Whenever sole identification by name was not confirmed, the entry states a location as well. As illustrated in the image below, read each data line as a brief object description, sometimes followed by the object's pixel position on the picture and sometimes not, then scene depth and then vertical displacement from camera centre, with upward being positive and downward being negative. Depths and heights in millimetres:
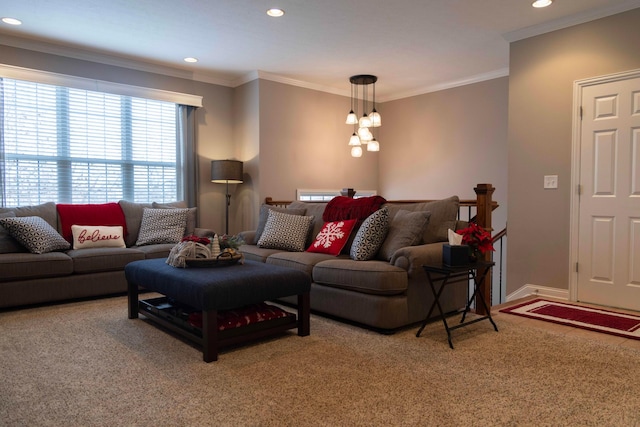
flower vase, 2977 -379
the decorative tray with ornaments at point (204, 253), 3086 -402
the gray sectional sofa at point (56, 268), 3711 -633
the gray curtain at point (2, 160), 4440 +352
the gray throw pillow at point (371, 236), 3449 -314
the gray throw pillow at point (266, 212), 4660 -174
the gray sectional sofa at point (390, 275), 3018 -557
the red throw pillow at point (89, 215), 4492 -205
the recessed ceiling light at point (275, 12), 3824 +1579
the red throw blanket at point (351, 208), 3893 -104
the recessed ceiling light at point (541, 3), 3598 +1563
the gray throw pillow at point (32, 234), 3930 -337
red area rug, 3170 -931
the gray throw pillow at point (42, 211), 4285 -153
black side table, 2803 -557
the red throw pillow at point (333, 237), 3814 -356
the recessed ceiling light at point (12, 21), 3997 +1568
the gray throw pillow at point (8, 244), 3959 -430
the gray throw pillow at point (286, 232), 4223 -351
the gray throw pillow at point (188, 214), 5031 -206
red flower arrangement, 2965 -277
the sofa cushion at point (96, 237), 4363 -406
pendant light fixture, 5457 +1276
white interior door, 3652 +4
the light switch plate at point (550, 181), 4086 +140
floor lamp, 5488 +304
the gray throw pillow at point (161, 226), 4766 -326
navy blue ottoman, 2545 -571
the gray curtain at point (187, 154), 5656 +524
